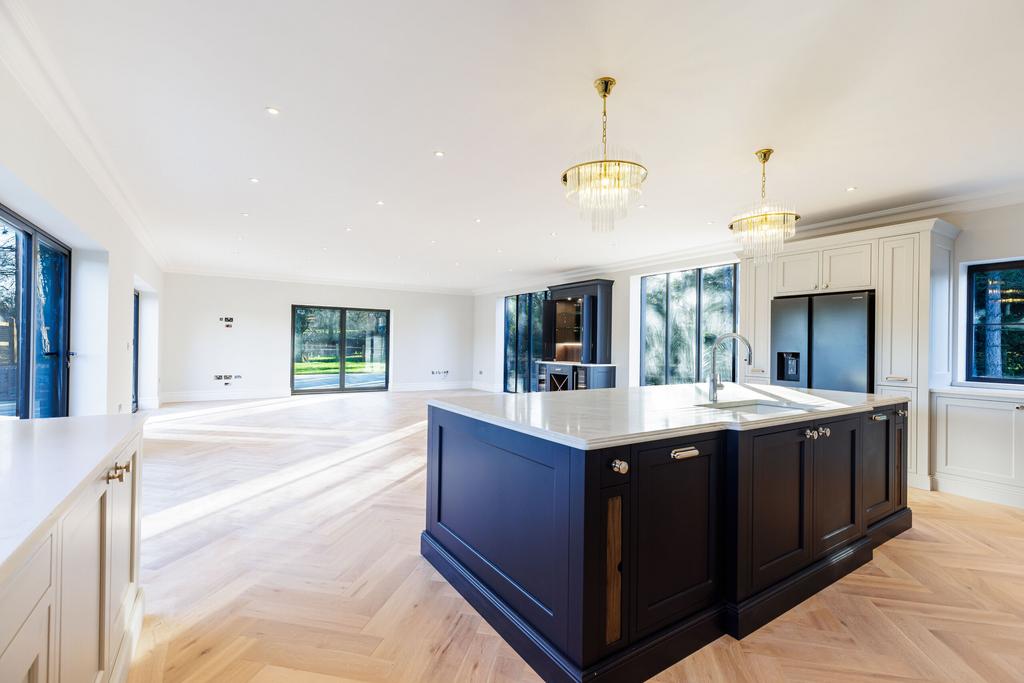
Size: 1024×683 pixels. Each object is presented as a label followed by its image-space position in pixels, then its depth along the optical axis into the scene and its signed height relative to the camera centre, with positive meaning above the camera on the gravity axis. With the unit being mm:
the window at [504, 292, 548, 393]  10711 +76
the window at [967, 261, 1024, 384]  4070 +213
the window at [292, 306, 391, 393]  10469 -217
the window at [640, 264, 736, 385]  6703 +329
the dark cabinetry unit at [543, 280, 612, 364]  8297 +370
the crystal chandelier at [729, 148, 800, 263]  3439 +884
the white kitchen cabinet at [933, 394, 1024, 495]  3855 -786
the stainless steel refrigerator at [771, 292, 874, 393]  4453 +32
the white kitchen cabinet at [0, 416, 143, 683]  847 -498
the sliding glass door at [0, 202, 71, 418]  3185 +130
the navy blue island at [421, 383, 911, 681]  1679 -738
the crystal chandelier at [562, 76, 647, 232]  2541 +877
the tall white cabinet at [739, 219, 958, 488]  4172 +418
